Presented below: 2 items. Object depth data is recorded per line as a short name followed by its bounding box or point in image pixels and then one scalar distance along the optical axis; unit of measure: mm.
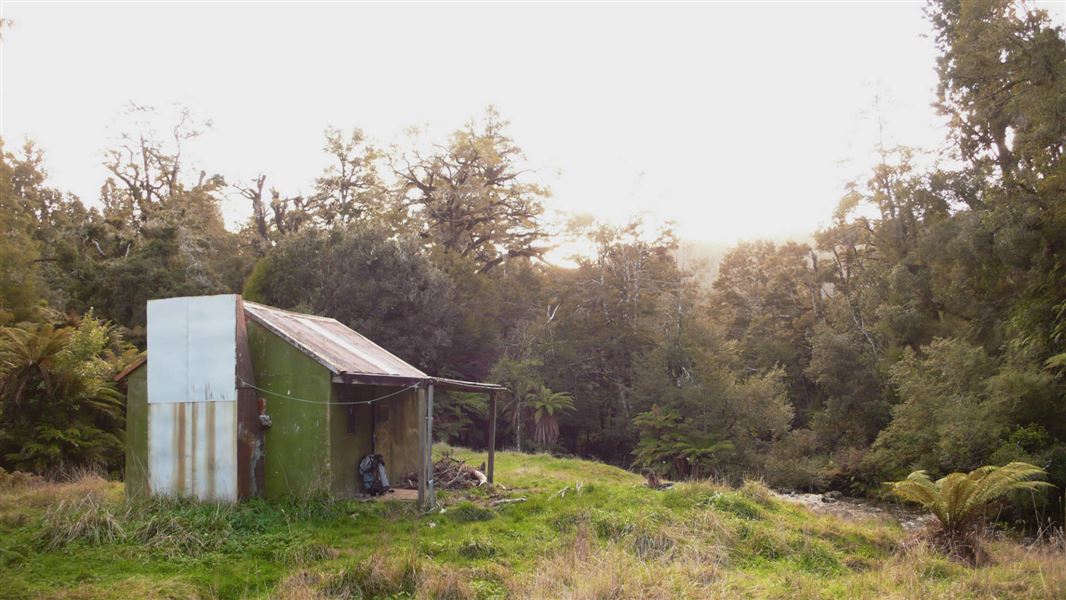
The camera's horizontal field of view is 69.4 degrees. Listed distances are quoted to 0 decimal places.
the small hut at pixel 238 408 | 13922
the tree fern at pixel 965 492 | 13133
